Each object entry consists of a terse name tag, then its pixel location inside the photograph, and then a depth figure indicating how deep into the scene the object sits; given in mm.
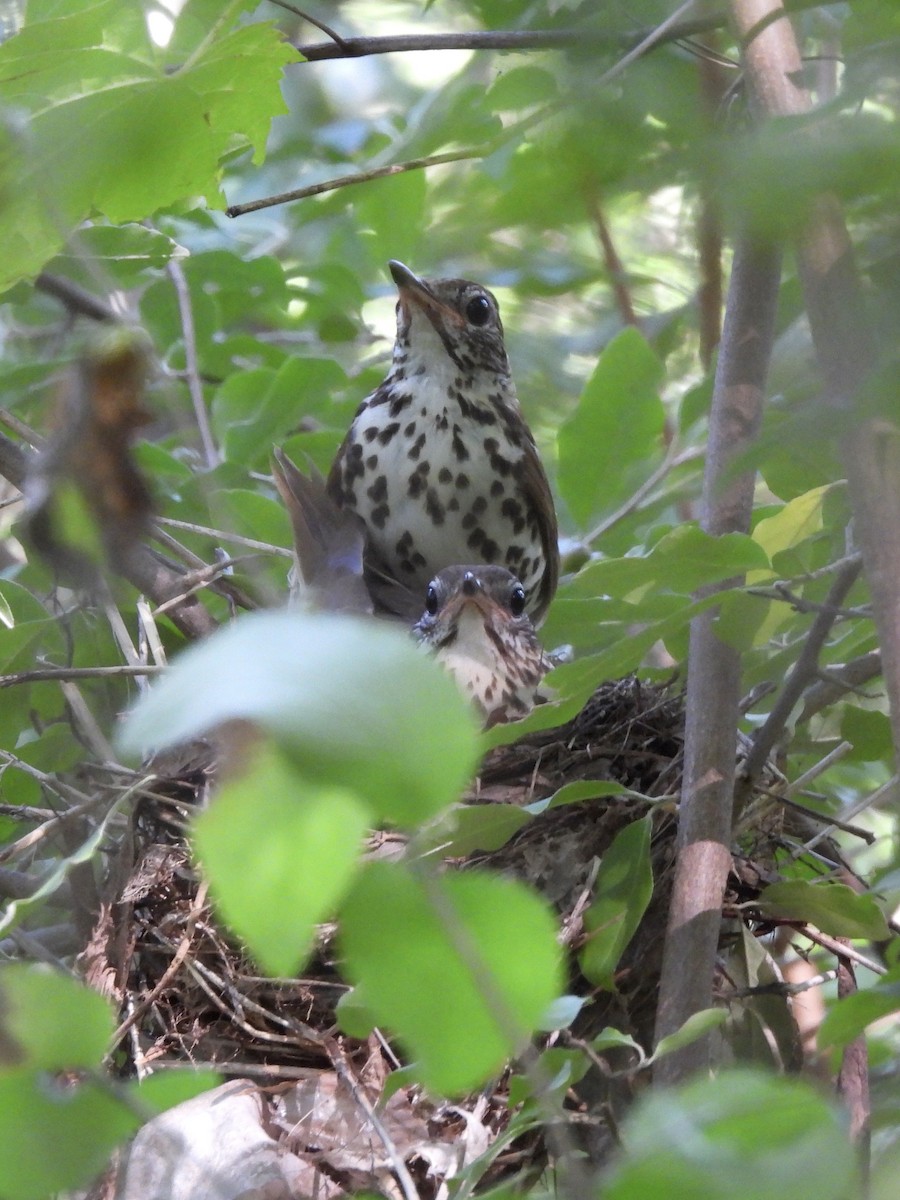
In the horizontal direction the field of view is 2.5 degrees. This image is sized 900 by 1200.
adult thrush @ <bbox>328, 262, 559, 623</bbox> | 5806
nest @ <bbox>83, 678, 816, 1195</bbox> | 5673
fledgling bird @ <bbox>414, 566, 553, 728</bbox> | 5770
